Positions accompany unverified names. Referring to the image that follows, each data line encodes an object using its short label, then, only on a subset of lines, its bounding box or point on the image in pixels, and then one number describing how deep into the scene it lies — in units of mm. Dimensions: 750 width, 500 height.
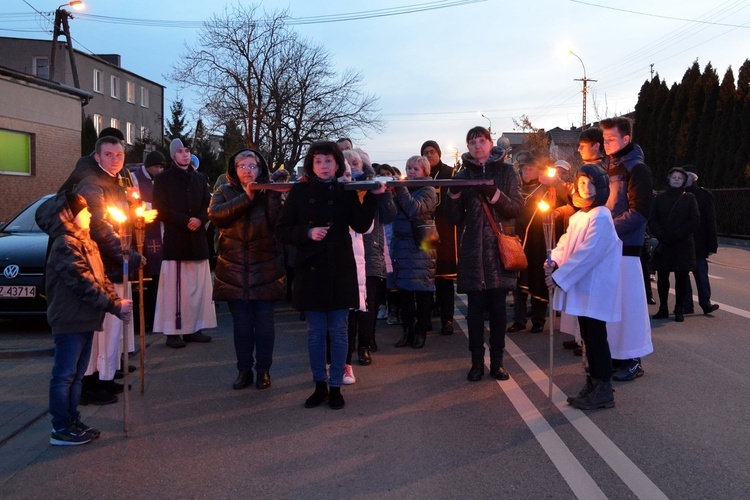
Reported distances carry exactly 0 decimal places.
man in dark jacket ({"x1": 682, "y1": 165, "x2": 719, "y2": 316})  10555
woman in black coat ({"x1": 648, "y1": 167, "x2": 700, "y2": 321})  10000
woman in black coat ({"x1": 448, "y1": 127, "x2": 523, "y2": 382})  6691
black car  9172
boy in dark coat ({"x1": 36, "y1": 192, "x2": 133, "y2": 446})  4993
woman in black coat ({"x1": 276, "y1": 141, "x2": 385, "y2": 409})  5863
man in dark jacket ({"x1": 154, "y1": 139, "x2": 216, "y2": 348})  8508
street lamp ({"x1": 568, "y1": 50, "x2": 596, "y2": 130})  49662
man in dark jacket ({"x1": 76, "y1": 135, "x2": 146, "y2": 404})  5773
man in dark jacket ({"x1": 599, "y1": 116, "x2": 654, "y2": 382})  6527
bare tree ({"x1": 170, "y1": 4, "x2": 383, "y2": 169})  36844
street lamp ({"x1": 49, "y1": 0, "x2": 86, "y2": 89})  28219
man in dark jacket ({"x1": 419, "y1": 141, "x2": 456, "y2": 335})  9320
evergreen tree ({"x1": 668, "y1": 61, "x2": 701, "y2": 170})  34531
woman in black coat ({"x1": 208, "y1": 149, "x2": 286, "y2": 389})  6477
